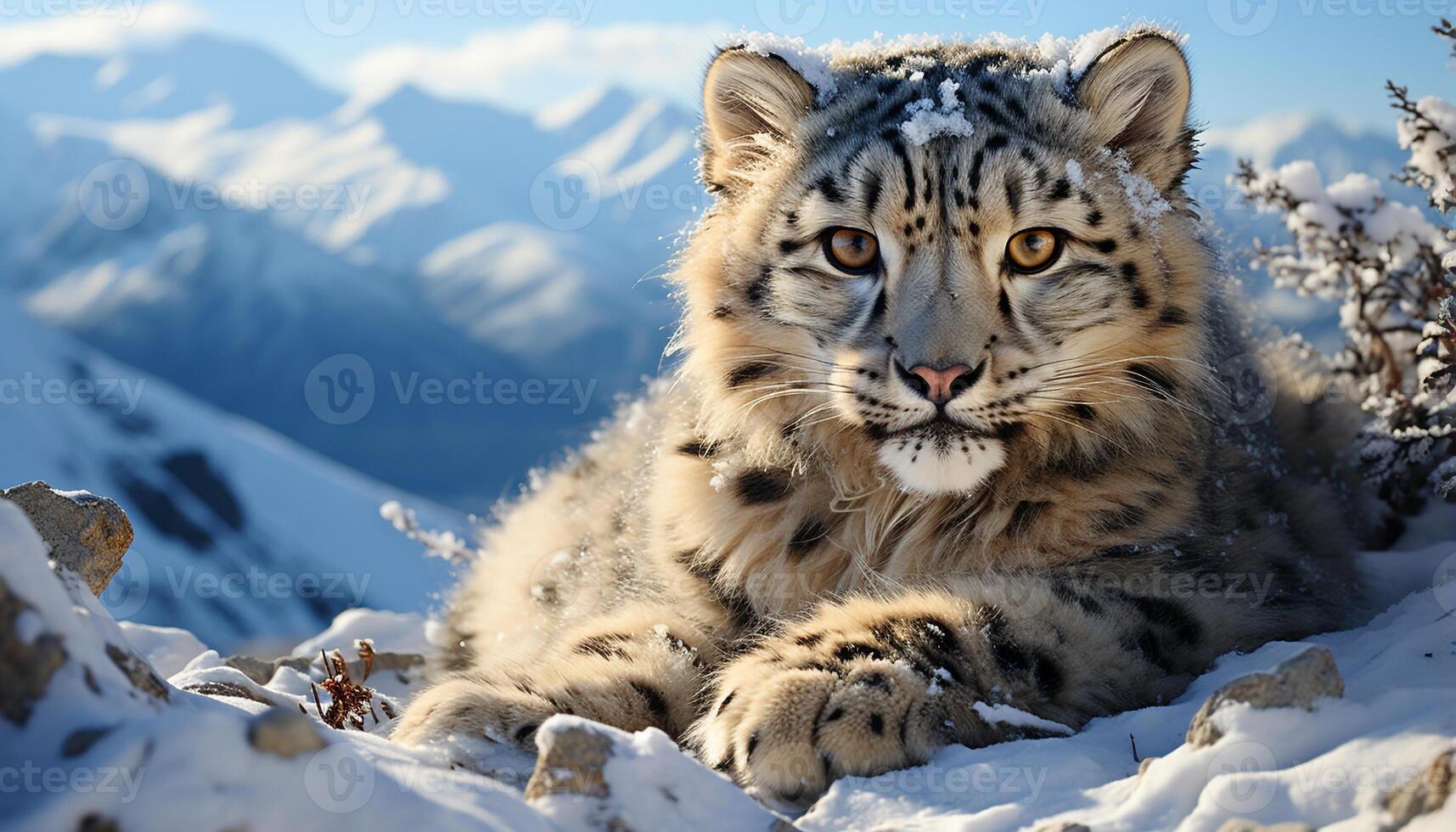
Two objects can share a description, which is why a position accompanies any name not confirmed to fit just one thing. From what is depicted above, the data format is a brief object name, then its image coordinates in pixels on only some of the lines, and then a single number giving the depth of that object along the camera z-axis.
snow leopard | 2.92
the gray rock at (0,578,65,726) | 1.67
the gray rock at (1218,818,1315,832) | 1.88
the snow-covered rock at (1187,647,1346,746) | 2.26
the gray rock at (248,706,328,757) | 1.73
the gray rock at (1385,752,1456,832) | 1.84
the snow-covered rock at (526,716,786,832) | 2.06
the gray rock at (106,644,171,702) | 1.89
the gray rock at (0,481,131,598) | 3.05
